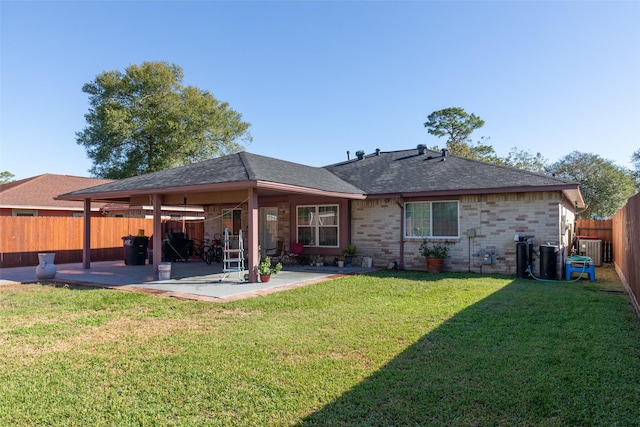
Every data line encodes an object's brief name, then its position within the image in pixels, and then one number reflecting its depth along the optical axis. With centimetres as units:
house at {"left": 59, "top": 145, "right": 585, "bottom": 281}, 1016
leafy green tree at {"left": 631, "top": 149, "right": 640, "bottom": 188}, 3061
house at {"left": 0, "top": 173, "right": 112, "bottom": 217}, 1791
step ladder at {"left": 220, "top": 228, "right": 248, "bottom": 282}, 1001
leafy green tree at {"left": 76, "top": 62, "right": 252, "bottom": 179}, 2431
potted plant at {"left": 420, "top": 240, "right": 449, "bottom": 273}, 1131
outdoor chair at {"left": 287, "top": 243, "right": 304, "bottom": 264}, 1358
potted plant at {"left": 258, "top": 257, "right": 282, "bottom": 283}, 930
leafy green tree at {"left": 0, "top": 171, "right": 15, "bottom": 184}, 4277
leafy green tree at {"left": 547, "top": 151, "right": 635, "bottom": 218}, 2808
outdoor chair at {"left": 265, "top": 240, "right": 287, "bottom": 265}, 1408
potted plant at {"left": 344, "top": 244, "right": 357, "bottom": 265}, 1276
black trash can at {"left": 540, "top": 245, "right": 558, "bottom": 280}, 998
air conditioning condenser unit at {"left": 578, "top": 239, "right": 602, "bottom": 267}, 1431
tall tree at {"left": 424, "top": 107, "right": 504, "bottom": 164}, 3300
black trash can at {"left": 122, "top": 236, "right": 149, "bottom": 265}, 1349
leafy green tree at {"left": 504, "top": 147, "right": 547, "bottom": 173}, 3262
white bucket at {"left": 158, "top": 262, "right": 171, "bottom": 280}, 995
